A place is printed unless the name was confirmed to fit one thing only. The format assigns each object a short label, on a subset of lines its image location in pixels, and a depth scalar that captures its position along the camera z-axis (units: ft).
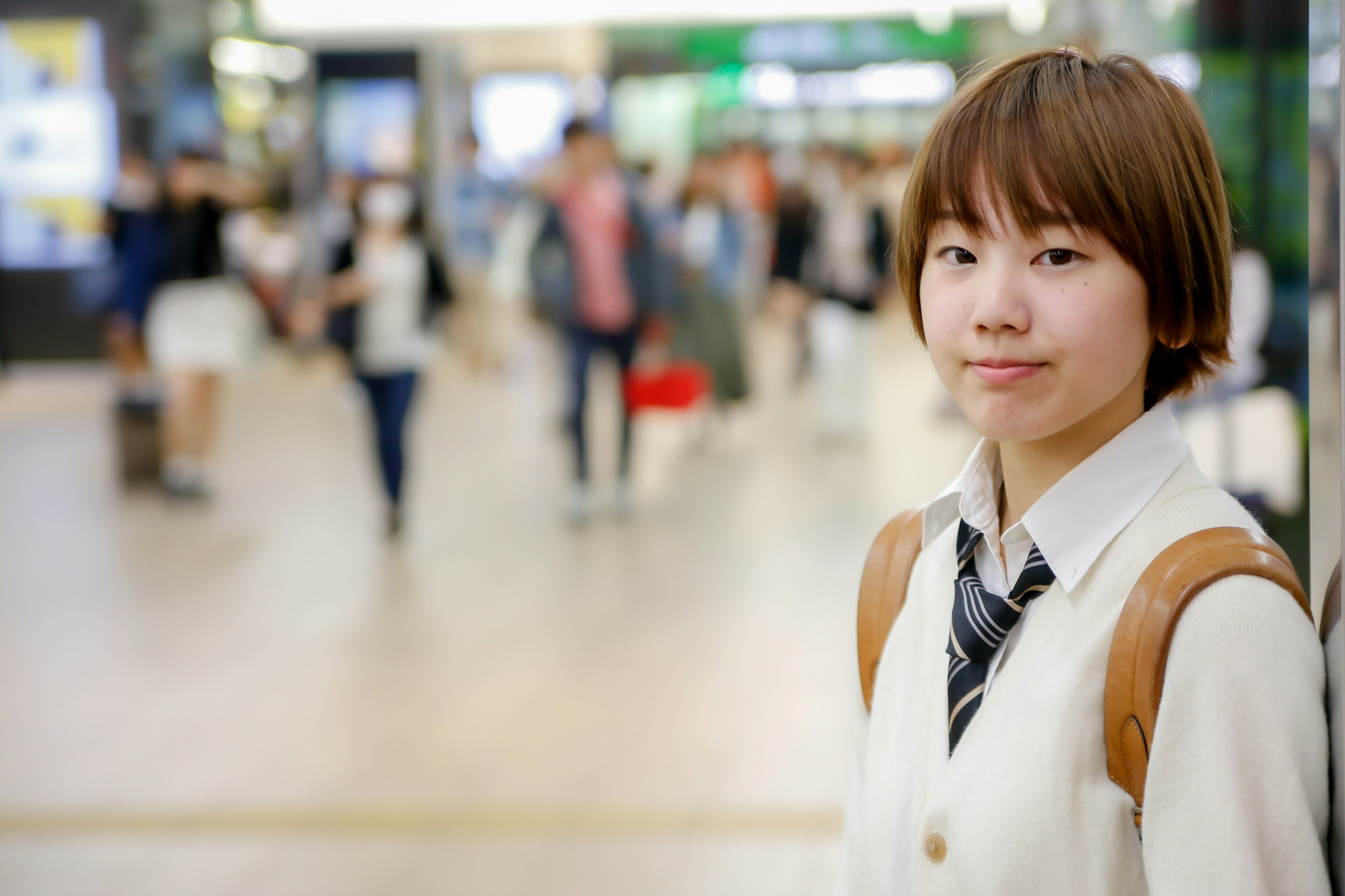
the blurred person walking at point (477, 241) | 46.06
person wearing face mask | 22.33
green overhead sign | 69.62
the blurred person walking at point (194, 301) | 25.43
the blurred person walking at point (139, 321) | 26.61
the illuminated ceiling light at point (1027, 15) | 42.50
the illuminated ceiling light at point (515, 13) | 45.47
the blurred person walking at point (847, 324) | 31.60
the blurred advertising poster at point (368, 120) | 52.44
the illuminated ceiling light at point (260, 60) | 56.70
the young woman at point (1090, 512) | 2.98
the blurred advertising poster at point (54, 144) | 41.22
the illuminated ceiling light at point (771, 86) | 75.82
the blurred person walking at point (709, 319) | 30.66
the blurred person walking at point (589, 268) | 23.91
